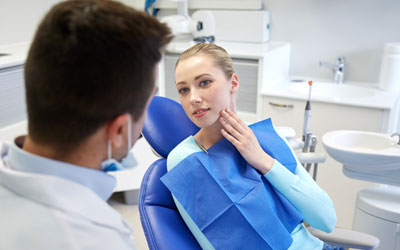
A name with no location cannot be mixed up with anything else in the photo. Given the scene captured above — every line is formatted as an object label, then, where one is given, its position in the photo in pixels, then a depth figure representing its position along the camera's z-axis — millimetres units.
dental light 2719
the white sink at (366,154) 1494
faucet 2607
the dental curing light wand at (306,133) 1482
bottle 2311
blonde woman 1097
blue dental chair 1024
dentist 581
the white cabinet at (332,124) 2162
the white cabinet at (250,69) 2393
